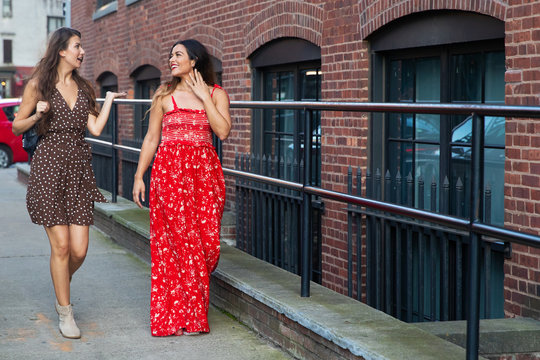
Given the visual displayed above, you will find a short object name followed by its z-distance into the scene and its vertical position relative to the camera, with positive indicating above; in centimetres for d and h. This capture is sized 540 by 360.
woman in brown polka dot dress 502 -12
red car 2091 -7
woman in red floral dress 500 -32
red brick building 519 +46
